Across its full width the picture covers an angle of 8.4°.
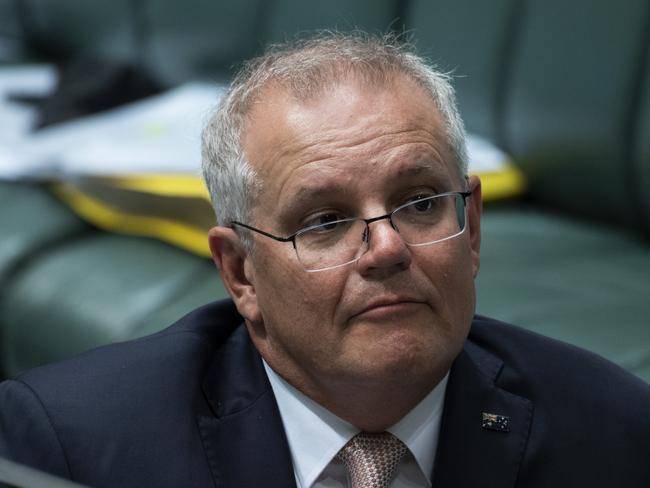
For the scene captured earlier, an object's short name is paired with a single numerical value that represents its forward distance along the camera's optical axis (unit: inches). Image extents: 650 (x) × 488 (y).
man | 112.3
